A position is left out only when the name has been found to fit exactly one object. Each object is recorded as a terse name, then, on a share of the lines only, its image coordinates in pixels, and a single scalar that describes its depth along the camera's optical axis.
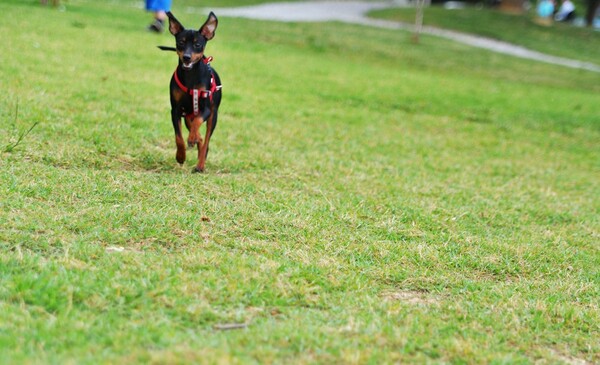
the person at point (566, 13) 46.72
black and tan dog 6.32
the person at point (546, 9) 39.62
